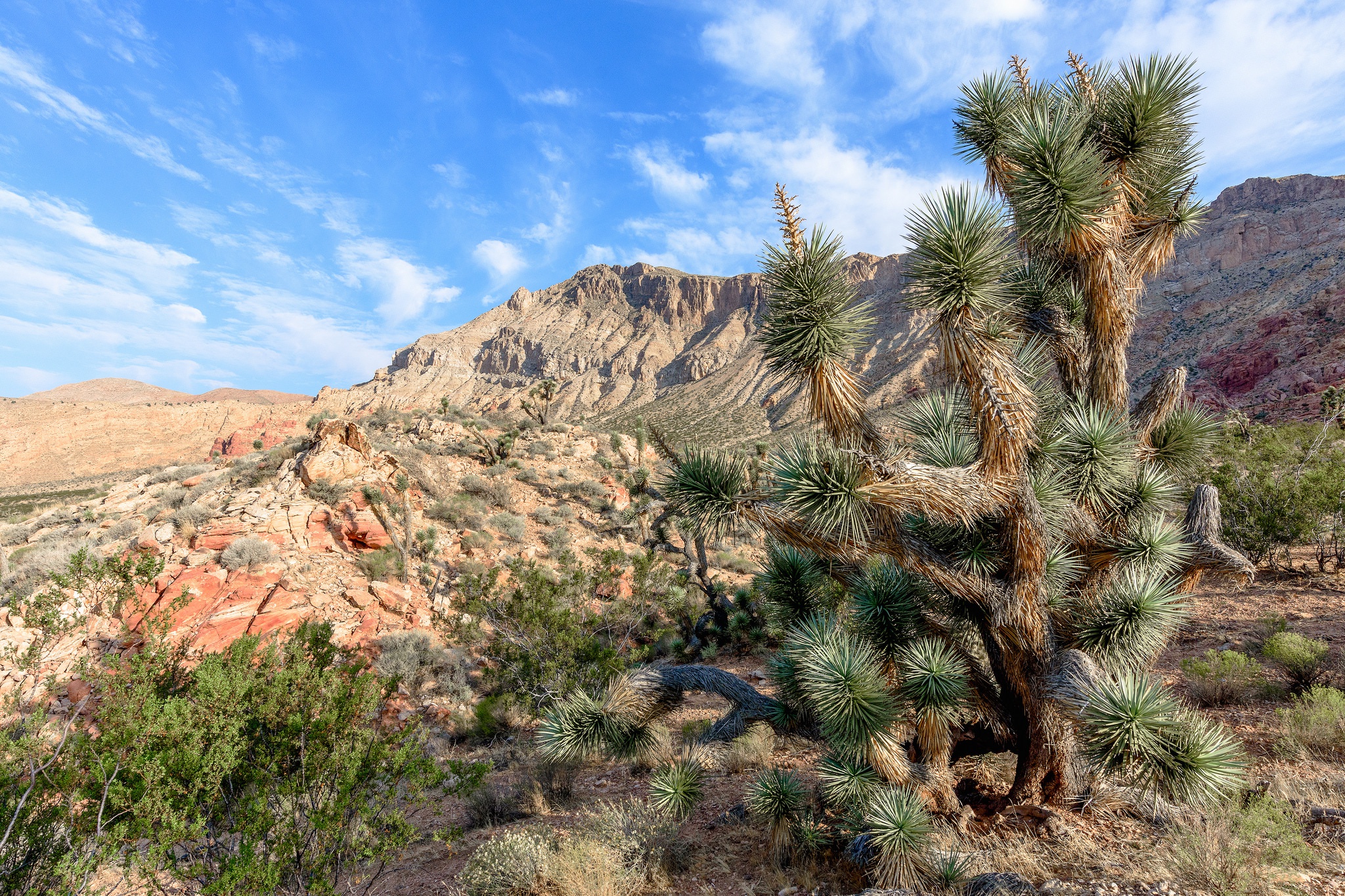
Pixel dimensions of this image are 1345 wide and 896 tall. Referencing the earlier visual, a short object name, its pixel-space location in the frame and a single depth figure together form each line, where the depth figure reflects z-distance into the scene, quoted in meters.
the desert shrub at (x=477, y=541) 15.50
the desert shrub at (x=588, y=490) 20.62
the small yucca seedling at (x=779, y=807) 5.00
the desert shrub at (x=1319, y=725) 5.46
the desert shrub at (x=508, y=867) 4.82
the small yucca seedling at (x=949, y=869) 4.01
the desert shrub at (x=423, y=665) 10.83
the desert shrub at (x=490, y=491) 18.38
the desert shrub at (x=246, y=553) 11.53
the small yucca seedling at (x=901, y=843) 4.12
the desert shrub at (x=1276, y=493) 11.38
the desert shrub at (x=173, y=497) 14.51
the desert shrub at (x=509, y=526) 16.70
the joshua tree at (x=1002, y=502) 4.29
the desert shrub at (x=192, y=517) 12.54
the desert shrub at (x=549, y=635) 9.18
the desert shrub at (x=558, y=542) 16.73
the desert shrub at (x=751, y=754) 7.52
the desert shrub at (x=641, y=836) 5.11
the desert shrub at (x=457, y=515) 16.31
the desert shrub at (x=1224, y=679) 7.16
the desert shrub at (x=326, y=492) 14.23
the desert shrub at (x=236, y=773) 3.66
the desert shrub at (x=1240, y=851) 3.24
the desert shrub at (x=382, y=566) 13.05
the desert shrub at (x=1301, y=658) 6.89
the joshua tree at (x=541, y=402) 26.59
